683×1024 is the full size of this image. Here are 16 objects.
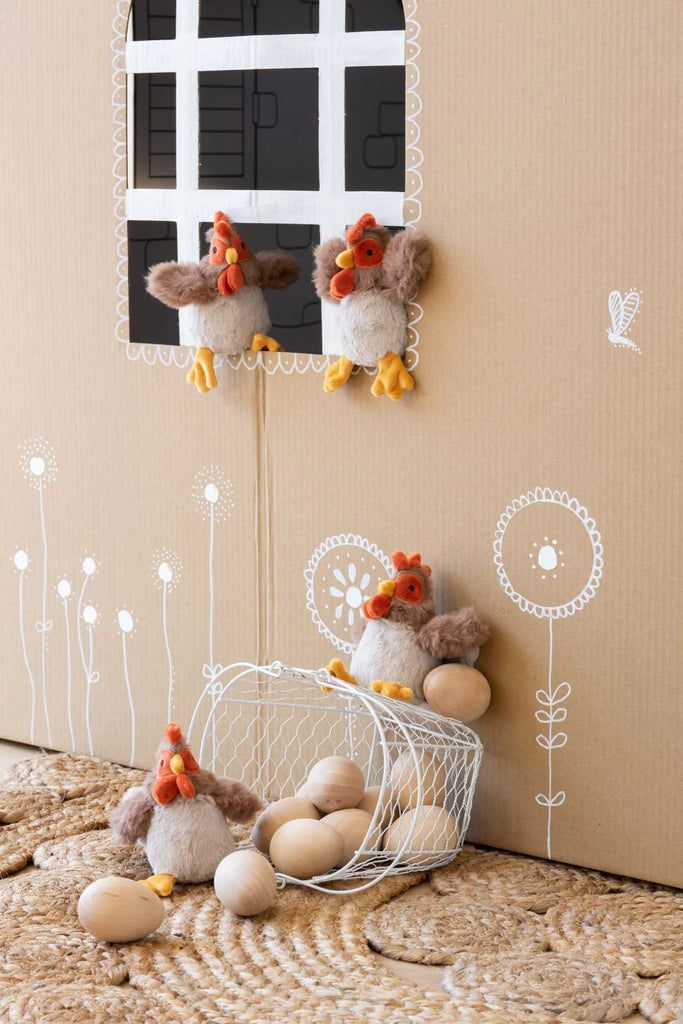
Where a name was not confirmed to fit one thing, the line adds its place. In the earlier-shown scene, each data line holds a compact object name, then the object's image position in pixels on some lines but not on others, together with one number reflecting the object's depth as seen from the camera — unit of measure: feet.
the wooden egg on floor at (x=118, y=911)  5.57
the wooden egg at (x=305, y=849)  5.88
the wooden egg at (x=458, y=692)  6.04
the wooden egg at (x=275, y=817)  5.99
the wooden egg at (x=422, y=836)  5.97
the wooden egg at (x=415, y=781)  6.06
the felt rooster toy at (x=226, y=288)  6.35
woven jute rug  5.32
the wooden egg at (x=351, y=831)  5.96
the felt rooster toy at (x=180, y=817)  5.90
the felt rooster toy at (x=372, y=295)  6.10
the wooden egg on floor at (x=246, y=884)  5.70
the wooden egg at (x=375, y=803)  6.04
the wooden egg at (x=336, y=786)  6.02
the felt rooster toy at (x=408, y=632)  6.07
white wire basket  5.96
